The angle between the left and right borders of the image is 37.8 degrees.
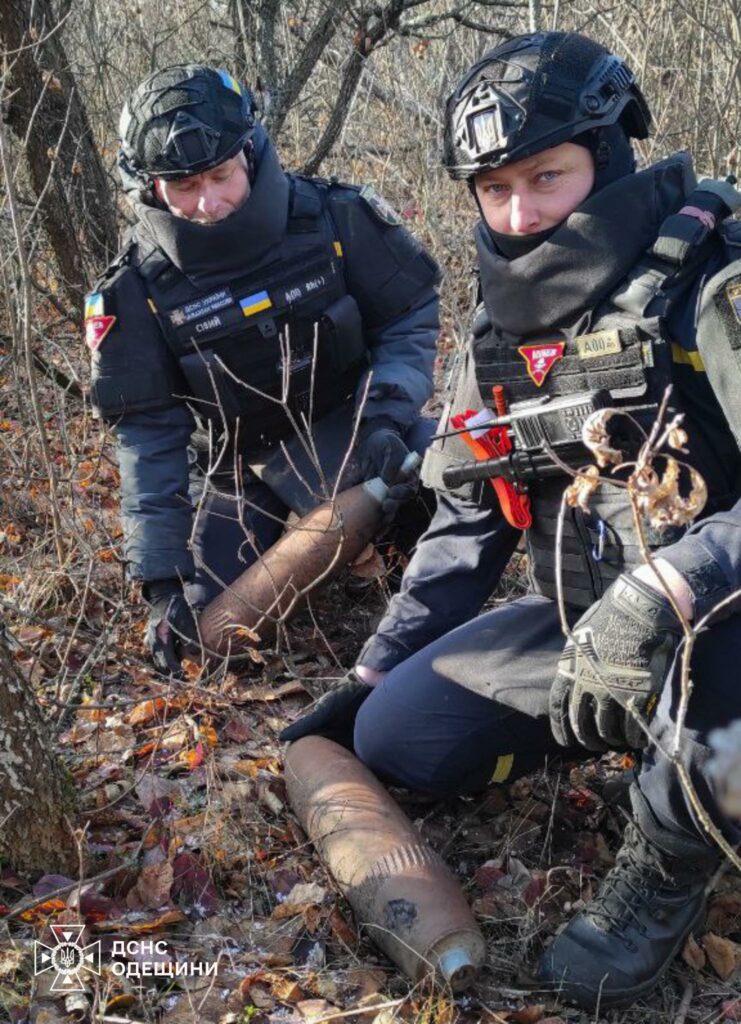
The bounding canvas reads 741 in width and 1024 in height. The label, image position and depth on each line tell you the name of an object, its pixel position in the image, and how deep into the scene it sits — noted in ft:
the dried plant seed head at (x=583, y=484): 5.26
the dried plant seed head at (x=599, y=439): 5.43
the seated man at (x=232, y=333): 12.37
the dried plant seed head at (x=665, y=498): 4.95
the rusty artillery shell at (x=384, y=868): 7.70
